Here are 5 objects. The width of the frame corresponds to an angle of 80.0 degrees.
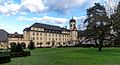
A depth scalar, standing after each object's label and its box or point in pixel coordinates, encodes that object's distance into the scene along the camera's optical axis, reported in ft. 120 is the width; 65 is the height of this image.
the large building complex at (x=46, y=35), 116.62
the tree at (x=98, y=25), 51.96
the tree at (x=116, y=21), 48.12
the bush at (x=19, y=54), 34.57
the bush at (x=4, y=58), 23.69
